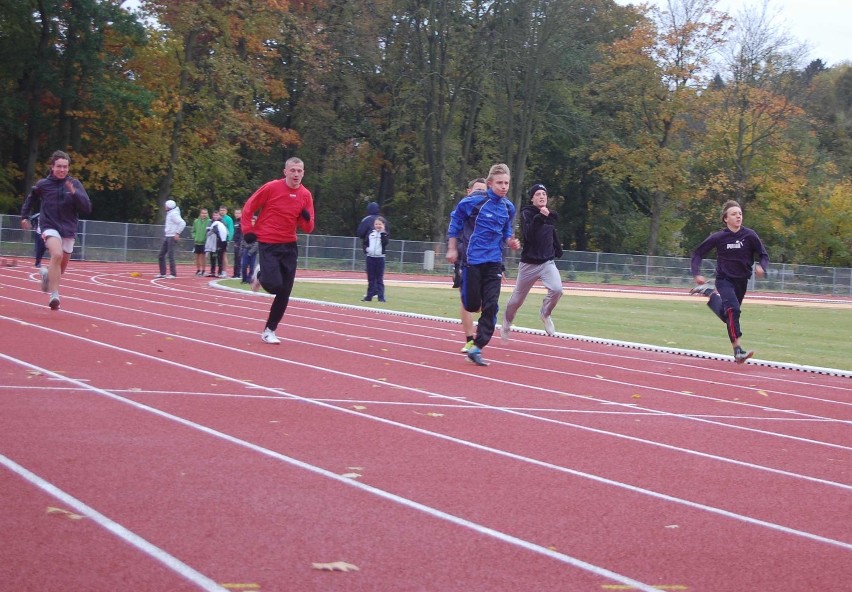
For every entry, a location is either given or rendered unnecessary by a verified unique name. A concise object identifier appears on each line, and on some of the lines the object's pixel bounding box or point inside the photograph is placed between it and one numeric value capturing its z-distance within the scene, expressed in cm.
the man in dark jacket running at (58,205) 1450
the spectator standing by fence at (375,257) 2317
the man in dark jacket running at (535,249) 1542
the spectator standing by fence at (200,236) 3162
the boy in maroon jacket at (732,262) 1416
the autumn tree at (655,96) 5638
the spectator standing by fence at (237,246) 3113
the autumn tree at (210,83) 4725
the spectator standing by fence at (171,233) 2862
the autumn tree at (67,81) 4447
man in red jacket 1258
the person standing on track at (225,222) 3285
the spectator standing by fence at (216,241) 3209
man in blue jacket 1217
